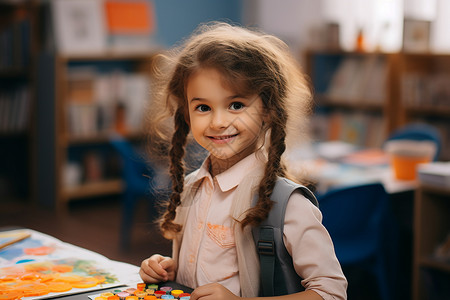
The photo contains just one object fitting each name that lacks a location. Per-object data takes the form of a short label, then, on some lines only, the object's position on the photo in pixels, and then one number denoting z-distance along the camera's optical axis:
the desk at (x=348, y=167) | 3.09
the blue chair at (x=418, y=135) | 3.69
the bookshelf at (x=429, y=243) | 2.95
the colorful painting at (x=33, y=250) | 1.49
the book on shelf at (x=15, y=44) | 5.05
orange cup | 3.13
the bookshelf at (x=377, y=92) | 4.44
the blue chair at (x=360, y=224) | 2.42
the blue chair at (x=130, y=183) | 4.06
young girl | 1.14
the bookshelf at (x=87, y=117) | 5.05
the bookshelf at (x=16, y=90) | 5.08
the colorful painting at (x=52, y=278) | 1.27
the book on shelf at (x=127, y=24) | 5.32
